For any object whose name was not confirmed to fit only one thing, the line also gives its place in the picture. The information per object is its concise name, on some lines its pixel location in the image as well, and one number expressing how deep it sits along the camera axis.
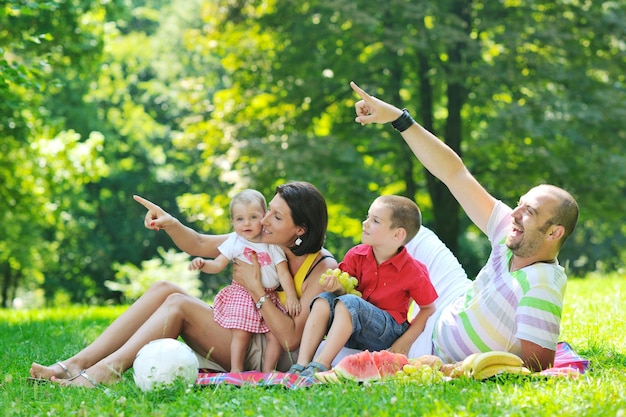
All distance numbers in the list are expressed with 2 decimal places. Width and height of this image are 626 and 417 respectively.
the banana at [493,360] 7.24
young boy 8.34
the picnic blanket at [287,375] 7.44
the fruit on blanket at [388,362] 7.67
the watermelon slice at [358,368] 7.47
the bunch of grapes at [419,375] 7.27
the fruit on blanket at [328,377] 7.43
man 7.39
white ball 7.55
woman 8.70
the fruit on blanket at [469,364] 7.36
